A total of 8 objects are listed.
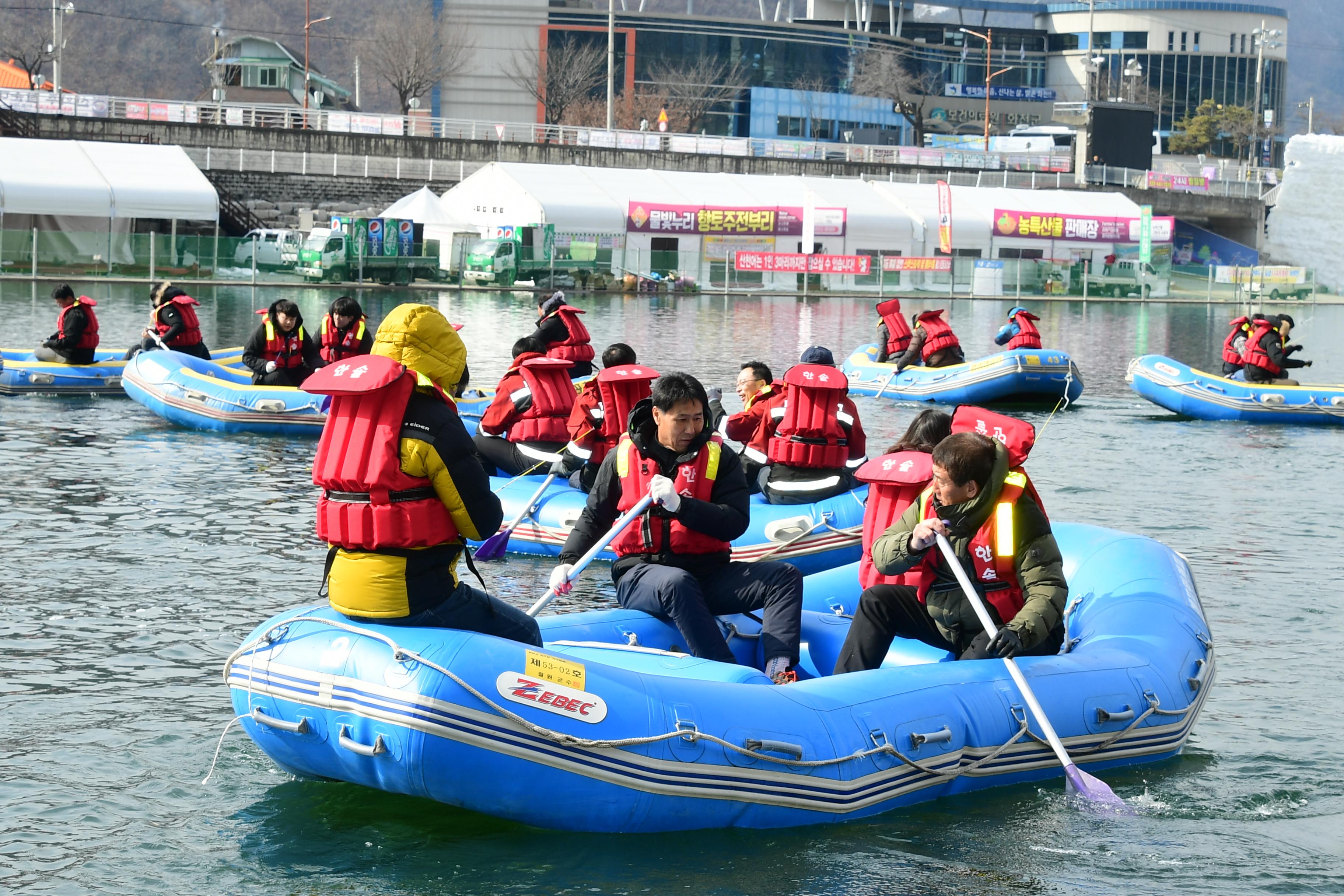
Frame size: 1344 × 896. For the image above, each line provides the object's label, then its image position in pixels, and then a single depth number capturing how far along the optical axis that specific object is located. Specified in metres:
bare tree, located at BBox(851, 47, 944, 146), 95.00
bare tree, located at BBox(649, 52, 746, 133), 87.38
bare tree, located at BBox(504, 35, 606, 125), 79.88
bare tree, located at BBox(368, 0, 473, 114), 72.88
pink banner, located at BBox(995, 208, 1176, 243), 51.59
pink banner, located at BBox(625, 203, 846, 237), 46.25
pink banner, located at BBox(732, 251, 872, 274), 45.38
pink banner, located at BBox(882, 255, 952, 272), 46.94
